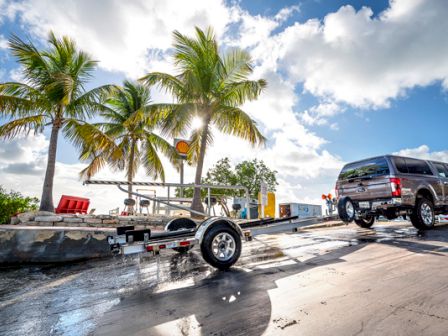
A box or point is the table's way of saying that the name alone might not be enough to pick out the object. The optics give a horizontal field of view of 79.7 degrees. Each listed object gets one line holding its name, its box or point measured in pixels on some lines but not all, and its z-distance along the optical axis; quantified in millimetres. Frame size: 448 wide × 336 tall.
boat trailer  4109
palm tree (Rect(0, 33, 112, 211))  11094
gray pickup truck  7406
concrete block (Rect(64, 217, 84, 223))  8812
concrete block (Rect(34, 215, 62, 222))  8758
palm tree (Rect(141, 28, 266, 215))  12625
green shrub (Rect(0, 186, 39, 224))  12766
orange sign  12625
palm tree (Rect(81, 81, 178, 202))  17953
